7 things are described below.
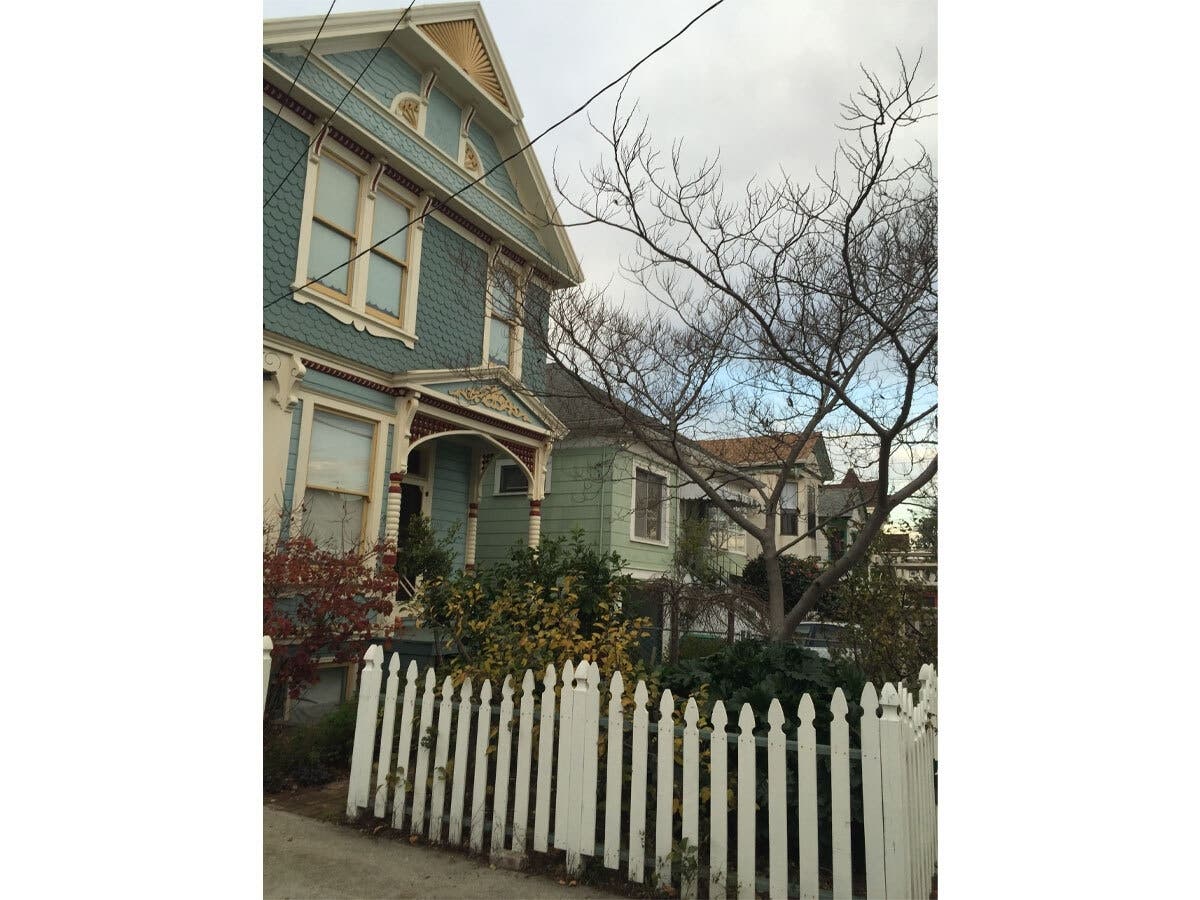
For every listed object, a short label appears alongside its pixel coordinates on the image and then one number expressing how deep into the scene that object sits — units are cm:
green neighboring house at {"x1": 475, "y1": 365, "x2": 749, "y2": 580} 796
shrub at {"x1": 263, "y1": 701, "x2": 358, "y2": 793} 319
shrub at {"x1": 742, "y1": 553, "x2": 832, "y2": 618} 544
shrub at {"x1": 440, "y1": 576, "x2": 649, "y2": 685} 289
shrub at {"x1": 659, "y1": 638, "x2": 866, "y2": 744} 257
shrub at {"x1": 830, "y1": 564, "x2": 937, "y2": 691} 413
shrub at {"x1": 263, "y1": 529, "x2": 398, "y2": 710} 340
